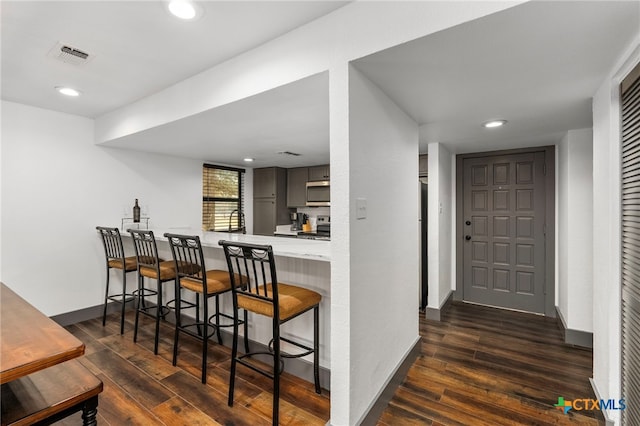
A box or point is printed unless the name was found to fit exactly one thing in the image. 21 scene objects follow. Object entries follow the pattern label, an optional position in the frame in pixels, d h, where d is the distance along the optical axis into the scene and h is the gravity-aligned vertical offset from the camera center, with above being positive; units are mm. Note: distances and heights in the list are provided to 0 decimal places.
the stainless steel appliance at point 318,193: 5098 +322
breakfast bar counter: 2039 -523
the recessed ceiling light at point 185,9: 1513 +1069
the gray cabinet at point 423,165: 3928 +614
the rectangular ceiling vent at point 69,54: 1944 +1081
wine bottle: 3771 -17
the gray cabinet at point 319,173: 5125 +683
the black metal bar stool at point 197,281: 2215 -561
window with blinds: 4863 +254
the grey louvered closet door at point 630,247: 1442 -188
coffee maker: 5624 -168
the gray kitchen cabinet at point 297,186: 5383 +466
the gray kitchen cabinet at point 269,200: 5418 +217
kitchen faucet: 5363 -120
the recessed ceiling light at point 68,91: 2596 +1089
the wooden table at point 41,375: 1045 -711
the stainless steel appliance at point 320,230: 4931 -336
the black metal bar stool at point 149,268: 2649 -536
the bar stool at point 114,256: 3148 -502
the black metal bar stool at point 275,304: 1713 -583
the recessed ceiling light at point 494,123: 2670 +810
